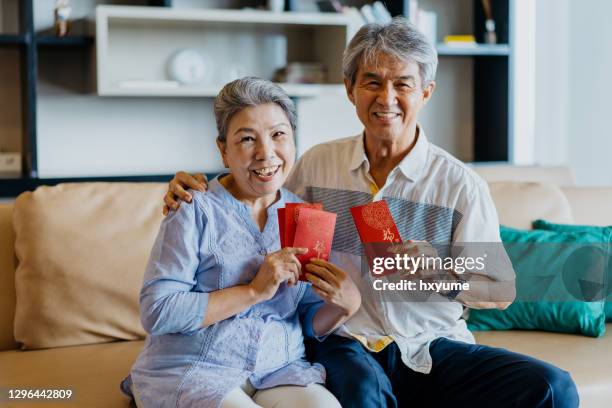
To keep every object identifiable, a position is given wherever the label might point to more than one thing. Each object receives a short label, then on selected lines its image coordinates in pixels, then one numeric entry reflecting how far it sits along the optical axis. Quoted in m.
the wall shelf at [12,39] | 3.66
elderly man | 1.95
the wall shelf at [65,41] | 3.77
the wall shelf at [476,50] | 4.52
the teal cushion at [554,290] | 2.56
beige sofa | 2.20
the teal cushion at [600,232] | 2.62
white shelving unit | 3.83
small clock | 4.15
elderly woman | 1.75
